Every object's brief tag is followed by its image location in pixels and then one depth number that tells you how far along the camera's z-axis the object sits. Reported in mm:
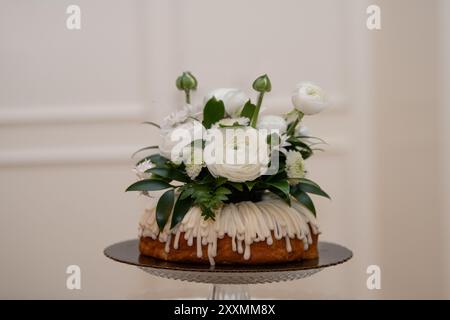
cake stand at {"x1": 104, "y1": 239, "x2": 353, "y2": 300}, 1240
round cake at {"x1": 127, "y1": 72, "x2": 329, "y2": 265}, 1318
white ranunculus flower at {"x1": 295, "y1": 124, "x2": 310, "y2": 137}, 1554
